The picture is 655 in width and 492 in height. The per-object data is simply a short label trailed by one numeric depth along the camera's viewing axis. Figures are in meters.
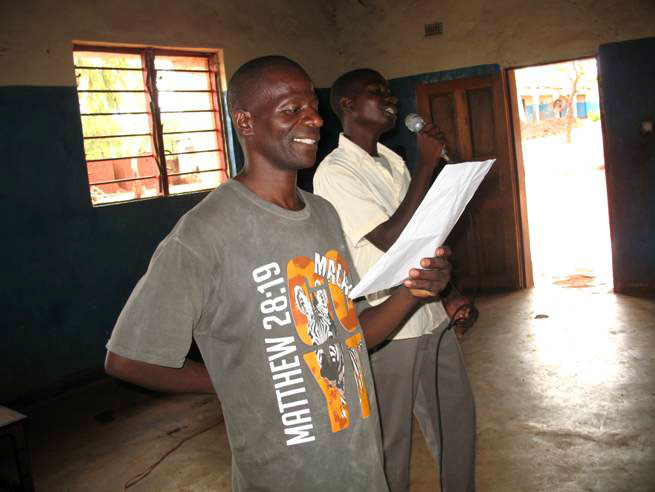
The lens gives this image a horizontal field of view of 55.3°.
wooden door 5.75
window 4.62
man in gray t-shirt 1.07
